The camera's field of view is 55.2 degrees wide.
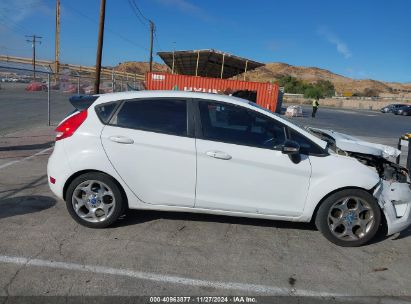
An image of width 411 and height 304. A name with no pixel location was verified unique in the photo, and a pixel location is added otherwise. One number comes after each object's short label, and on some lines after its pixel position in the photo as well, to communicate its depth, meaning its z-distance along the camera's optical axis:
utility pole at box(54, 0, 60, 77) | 50.69
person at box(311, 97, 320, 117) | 30.06
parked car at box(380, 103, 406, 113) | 49.02
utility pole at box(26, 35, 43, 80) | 72.37
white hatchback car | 4.16
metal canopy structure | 25.16
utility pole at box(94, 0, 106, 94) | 16.03
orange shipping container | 22.97
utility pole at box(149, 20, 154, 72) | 44.81
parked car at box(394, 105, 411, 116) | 47.47
